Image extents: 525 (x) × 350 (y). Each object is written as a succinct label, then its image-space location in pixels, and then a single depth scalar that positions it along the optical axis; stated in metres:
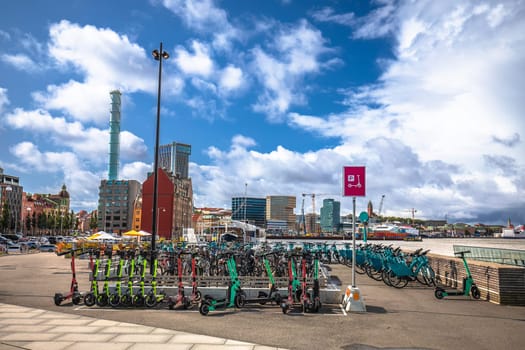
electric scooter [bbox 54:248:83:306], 9.94
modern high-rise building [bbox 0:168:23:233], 112.94
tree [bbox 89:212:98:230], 137.68
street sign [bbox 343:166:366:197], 10.32
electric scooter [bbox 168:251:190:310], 9.55
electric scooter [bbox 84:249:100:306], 9.81
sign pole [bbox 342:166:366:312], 10.28
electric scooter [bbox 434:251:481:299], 11.02
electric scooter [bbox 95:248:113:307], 9.77
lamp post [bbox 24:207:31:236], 107.56
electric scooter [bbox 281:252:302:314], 9.30
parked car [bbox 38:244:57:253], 40.42
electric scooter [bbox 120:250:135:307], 9.84
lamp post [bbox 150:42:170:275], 13.85
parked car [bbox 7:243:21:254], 41.28
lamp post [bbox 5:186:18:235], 115.24
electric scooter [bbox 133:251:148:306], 9.80
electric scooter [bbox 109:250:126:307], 9.80
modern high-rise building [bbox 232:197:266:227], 194.38
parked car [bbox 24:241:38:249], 44.91
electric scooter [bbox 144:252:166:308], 9.77
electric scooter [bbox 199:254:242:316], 9.58
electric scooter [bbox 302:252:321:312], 9.32
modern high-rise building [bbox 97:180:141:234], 134.88
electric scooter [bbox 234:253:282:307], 9.91
